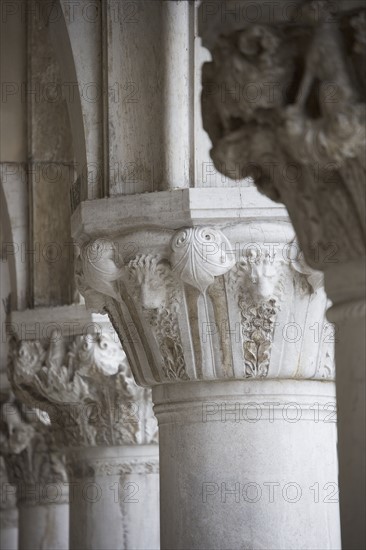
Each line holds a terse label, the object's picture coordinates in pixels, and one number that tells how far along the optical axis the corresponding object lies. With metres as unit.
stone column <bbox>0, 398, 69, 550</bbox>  16.25
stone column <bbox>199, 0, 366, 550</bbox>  4.33
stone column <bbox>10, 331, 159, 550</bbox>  11.12
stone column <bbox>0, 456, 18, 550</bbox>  20.42
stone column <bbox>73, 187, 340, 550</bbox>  7.72
